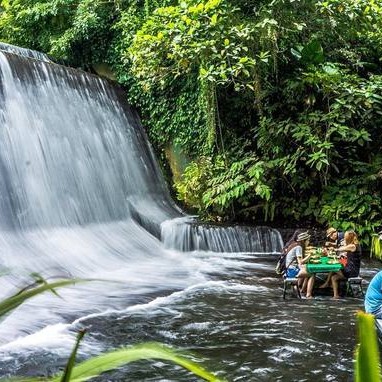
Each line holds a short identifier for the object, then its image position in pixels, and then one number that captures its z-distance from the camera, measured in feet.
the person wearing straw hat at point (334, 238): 28.19
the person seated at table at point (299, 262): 23.39
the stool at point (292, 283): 22.66
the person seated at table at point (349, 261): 23.29
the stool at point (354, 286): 23.29
